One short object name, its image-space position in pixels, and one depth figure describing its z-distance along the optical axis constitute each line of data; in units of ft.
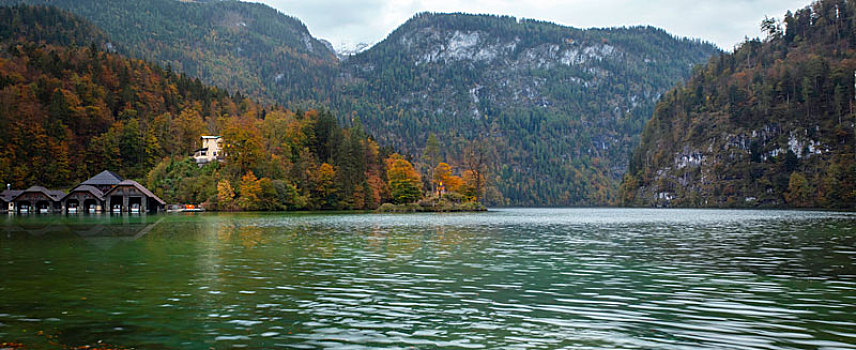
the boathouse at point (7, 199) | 383.86
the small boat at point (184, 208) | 415.31
